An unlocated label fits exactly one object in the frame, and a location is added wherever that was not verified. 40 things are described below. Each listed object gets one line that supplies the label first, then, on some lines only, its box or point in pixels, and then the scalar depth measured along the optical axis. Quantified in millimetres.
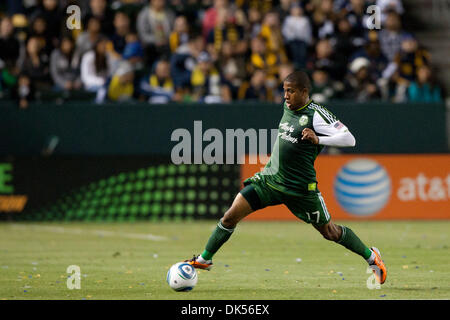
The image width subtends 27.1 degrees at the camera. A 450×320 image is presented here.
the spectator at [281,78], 18683
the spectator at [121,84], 18448
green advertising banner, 17453
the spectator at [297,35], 20125
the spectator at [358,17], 20484
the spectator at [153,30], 19875
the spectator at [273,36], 19875
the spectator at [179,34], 19656
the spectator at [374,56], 19872
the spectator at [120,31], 19609
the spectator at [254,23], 20297
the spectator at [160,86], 18562
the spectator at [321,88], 18781
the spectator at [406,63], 19500
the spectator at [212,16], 20109
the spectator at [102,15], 19828
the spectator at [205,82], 18797
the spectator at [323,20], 20453
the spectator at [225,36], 19531
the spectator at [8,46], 18719
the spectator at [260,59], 19438
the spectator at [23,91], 18000
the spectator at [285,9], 20750
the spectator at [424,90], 19078
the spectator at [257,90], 18891
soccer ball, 8672
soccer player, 8867
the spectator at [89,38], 18933
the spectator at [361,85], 18984
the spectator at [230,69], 18969
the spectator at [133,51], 19016
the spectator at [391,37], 20344
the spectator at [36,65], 18562
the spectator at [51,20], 19234
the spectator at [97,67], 18625
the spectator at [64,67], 18734
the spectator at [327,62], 19656
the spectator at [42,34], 19062
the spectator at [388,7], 20703
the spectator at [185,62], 18969
